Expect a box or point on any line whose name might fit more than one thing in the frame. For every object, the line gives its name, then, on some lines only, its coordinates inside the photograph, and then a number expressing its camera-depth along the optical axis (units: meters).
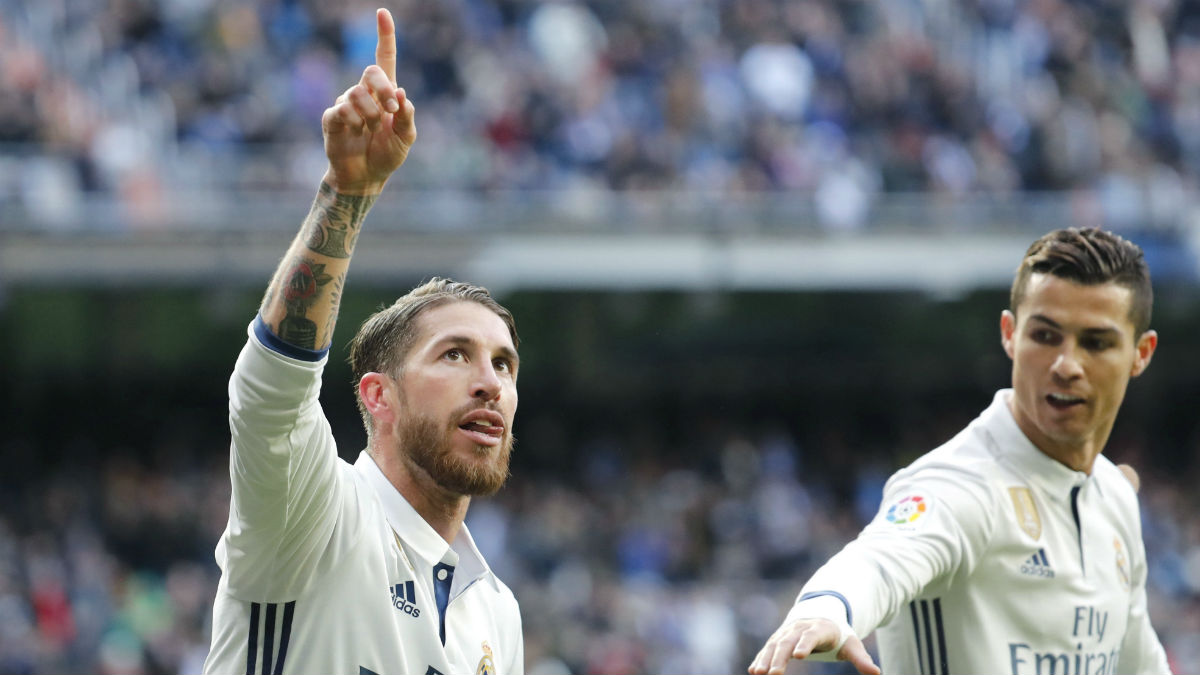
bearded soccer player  5.85
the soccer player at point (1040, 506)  7.96
